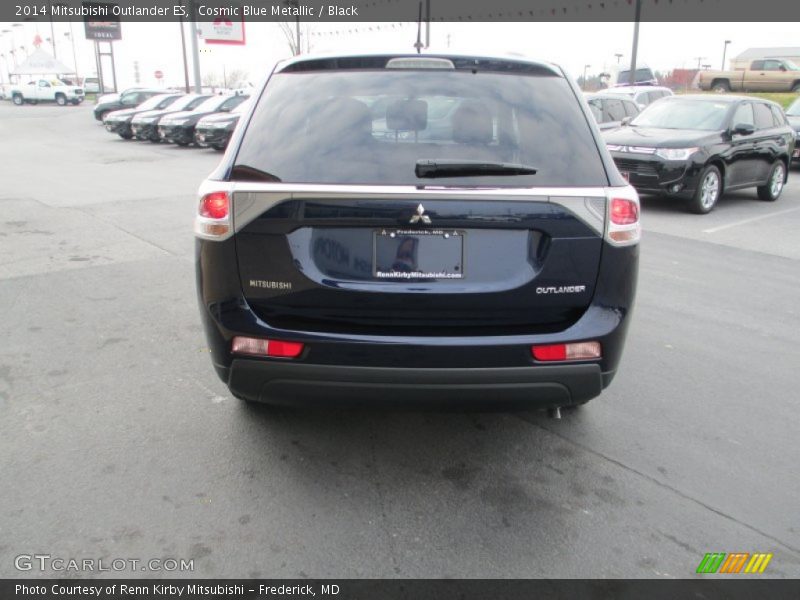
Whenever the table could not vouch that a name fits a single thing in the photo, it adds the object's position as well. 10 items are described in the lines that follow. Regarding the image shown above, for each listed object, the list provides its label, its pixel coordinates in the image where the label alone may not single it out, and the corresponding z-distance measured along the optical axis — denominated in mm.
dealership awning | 65625
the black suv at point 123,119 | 25078
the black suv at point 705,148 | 10094
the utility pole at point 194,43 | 29594
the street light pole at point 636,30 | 24844
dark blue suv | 2723
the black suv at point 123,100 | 30875
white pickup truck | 55031
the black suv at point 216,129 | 19812
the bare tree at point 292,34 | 42250
